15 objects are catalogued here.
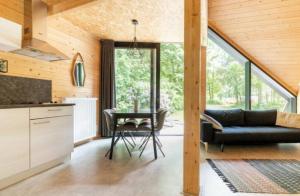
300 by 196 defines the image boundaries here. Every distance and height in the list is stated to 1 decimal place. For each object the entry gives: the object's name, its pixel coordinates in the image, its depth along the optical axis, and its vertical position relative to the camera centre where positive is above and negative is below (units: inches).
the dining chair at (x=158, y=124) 152.1 -17.8
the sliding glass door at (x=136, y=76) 229.9 +24.2
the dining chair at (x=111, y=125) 151.1 -18.1
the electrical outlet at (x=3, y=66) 117.0 +17.7
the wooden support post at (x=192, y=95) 89.9 +1.7
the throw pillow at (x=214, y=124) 161.2 -18.1
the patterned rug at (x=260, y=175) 96.7 -38.7
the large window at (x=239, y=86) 236.2 +14.7
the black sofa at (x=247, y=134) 161.0 -25.8
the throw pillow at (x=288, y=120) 182.7 -17.2
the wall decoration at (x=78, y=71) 184.5 +23.9
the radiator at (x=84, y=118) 176.7 -16.2
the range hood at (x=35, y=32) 124.3 +38.8
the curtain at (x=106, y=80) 220.2 +19.1
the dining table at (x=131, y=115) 143.3 -10.4
